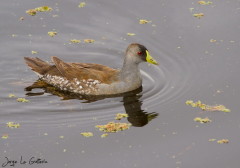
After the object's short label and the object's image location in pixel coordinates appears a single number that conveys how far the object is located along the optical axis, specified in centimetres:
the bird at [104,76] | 1365
